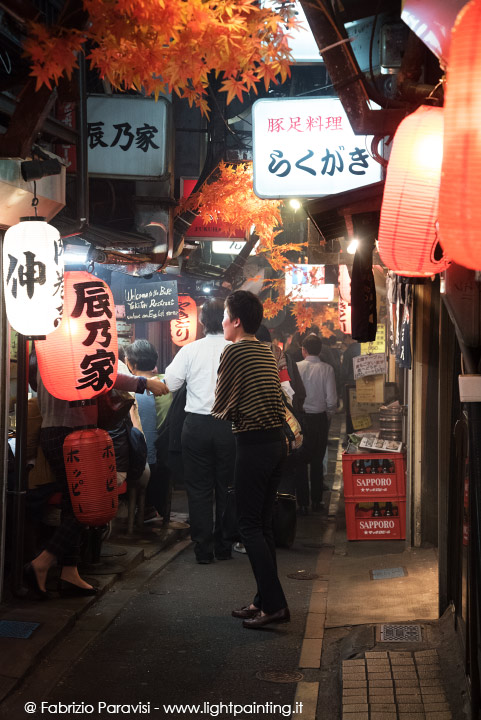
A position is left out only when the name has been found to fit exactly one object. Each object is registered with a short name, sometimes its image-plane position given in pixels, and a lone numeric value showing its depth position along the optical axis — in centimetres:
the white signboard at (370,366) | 1511
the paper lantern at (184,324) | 2345
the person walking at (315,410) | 1471
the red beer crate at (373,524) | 1166
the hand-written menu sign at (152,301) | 1894
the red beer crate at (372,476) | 1155
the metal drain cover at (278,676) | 655
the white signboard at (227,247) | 2611
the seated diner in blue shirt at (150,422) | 1240
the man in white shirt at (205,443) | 1045
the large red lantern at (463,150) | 317
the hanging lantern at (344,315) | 1795
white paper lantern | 767
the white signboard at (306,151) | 1107
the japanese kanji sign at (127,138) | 1296
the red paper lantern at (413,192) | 488
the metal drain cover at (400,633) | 713
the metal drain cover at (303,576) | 986
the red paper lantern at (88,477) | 823
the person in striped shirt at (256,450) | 777
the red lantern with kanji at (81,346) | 824
